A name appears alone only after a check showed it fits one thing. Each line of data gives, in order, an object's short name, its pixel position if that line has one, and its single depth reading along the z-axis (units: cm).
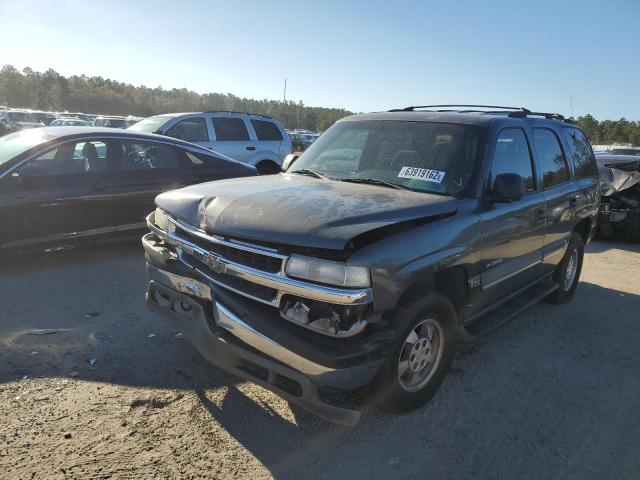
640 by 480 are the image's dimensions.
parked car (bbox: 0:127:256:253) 549
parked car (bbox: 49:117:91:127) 2239
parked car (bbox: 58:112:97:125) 2805
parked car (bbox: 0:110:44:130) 2312
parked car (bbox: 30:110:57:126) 2556
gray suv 261
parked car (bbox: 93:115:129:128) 2265
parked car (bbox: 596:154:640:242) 953
